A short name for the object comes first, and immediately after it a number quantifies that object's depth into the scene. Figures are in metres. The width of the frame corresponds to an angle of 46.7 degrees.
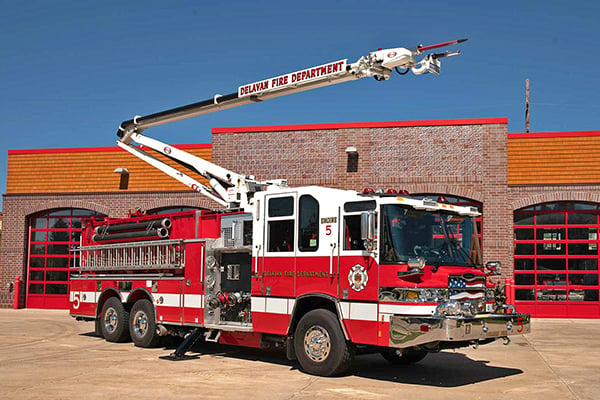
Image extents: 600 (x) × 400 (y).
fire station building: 21.33
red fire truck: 9.24
